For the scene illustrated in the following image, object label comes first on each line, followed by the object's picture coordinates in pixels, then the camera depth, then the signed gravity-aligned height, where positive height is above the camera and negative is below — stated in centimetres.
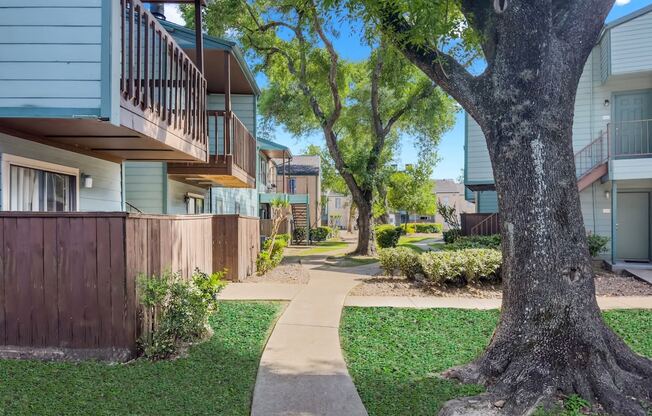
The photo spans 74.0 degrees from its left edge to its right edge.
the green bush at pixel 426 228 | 4912 -204
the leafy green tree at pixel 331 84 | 1502 +524
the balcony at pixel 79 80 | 479 +151
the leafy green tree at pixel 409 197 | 3378 +116
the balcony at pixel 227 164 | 941 +112
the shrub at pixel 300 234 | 2666 -142
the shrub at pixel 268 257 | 1140 -128
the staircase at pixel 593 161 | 1244 +146
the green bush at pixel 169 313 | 483 -118
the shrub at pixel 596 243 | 1188 -94
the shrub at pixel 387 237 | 1917 -118
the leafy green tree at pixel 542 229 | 378 -18
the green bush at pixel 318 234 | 2811 -150
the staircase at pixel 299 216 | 2822 -32
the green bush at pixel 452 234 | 1631 -95
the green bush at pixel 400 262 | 995 -122
